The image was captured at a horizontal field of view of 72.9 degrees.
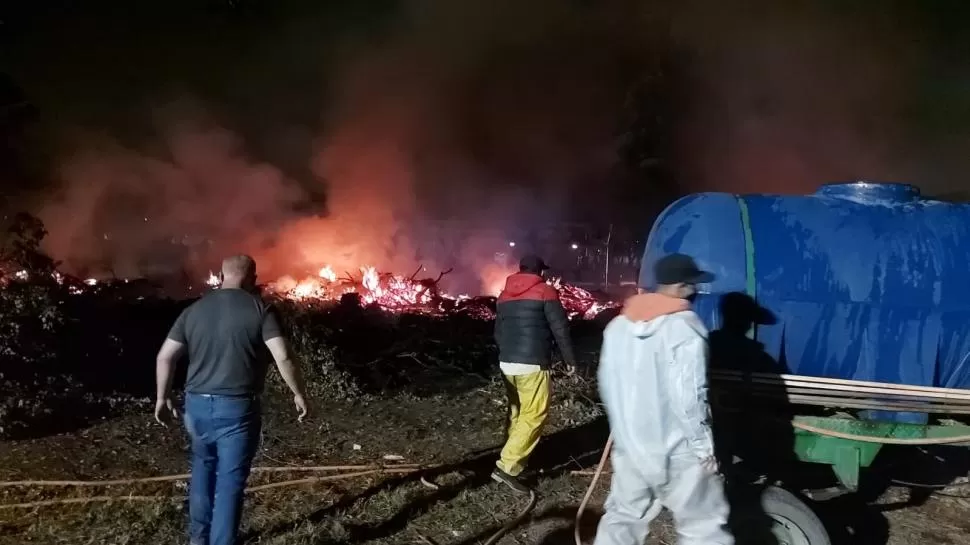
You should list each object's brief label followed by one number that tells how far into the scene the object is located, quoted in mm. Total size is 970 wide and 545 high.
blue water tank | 4312
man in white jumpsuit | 3514
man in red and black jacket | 5832
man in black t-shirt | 4168
